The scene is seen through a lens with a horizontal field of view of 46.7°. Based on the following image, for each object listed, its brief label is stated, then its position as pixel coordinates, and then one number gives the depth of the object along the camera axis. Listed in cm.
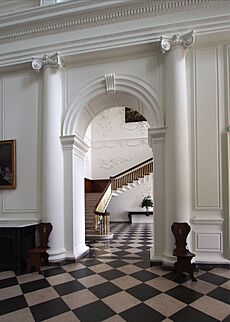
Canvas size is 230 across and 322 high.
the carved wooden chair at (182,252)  446
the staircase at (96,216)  934
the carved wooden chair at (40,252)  497
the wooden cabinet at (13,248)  527
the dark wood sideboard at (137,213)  1400
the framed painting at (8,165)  626
